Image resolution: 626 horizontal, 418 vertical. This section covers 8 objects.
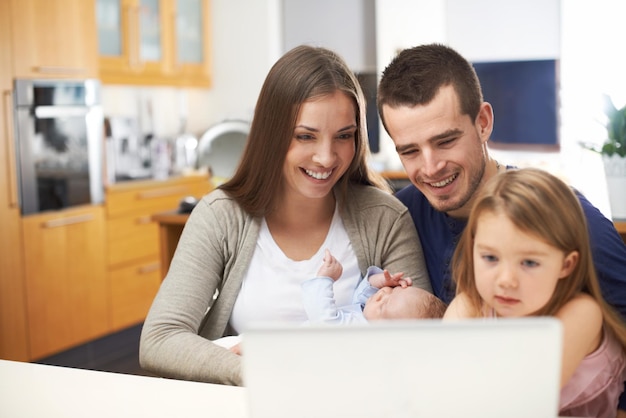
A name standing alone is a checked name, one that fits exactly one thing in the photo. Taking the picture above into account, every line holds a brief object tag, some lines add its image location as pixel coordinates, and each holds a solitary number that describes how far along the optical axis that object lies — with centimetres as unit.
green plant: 236
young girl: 160
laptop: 132
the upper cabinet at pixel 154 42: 387
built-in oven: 322
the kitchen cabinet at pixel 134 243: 374
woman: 193
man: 186
